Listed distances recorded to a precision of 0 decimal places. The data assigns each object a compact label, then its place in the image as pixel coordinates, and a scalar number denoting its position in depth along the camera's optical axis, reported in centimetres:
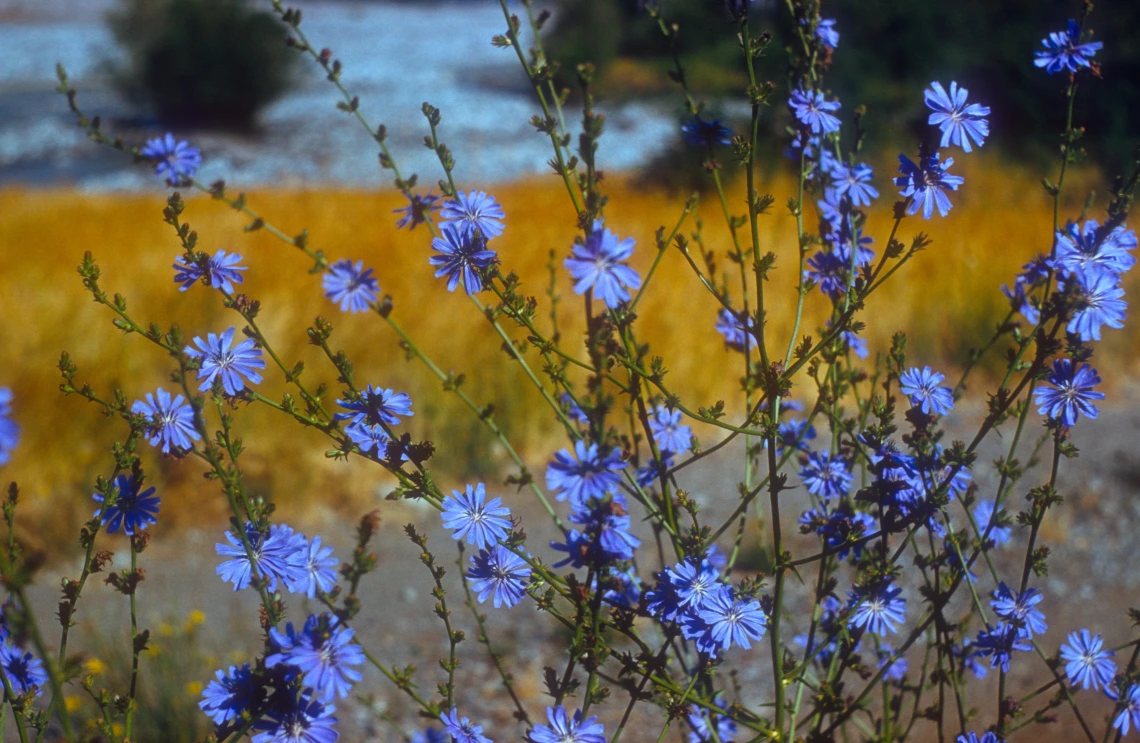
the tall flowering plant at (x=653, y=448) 105
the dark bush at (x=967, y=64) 862
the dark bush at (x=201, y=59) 1597
